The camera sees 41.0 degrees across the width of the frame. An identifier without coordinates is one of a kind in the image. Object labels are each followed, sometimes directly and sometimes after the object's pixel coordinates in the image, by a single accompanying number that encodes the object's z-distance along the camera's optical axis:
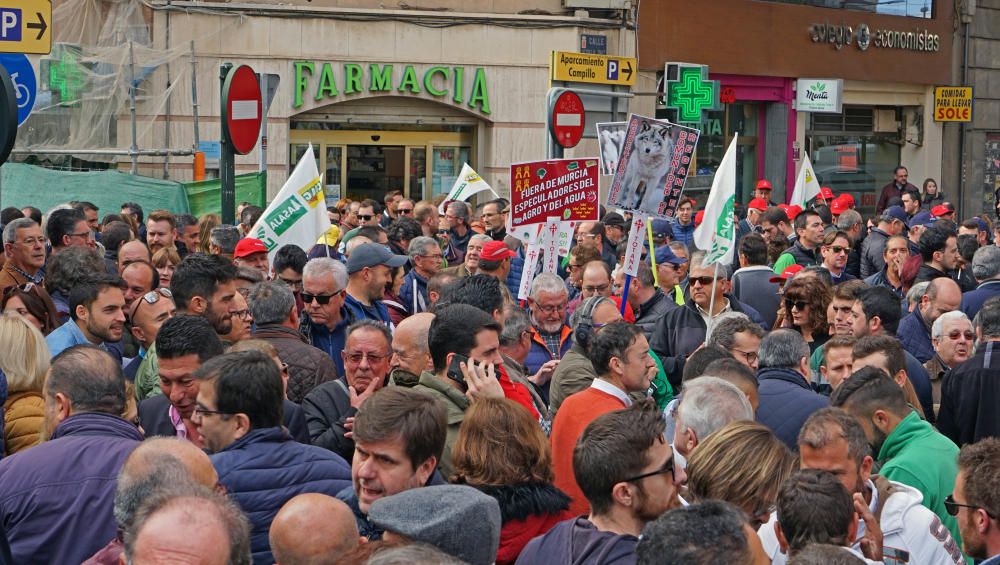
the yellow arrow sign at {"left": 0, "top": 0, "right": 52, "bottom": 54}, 8.32
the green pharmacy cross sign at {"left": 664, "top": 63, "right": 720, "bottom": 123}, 22.62
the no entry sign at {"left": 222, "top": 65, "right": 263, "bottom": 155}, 9.47
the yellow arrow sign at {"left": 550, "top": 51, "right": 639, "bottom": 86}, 17.41
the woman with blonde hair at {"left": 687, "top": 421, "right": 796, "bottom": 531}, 4.57
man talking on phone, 5.52
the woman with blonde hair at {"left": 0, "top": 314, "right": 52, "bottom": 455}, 5.55
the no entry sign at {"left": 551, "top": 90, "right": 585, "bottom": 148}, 13.07
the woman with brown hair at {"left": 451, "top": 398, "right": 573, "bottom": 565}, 4.56
